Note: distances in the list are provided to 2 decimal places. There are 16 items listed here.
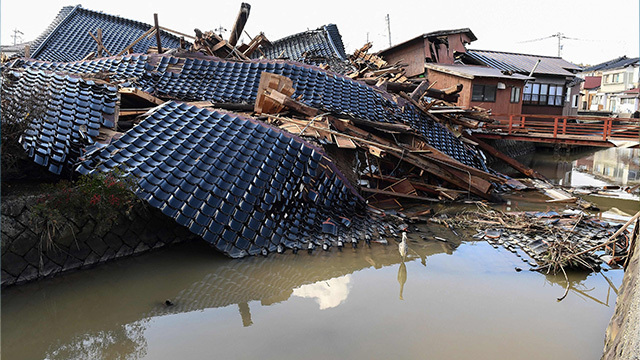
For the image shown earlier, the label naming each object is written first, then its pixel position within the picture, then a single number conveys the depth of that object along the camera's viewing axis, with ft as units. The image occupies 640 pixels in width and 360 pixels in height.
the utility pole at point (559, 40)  145.56
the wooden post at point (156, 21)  37.40
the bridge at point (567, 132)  48.26
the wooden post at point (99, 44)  43.37
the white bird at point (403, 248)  21.34
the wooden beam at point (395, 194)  30.60
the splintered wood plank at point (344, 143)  28.68
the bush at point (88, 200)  17.88
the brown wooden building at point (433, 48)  72.23
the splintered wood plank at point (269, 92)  31.89
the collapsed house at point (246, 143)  20.81
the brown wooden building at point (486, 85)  66.13
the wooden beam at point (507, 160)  45.09
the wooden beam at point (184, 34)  39.51
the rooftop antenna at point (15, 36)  115.55
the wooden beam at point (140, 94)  28.58
